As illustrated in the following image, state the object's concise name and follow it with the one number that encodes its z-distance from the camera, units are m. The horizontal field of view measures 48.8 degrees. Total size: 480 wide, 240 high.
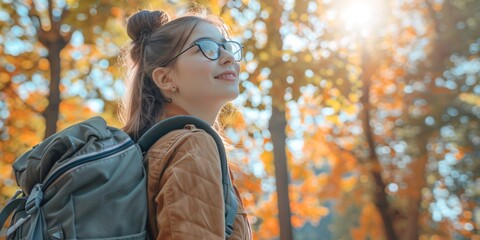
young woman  1.25
